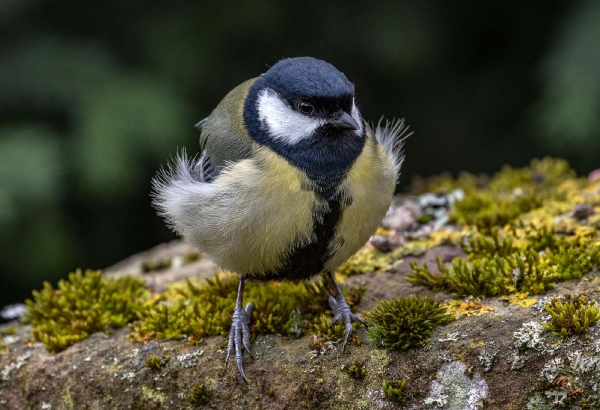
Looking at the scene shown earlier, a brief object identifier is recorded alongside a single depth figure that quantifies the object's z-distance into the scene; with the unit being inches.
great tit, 221.5
